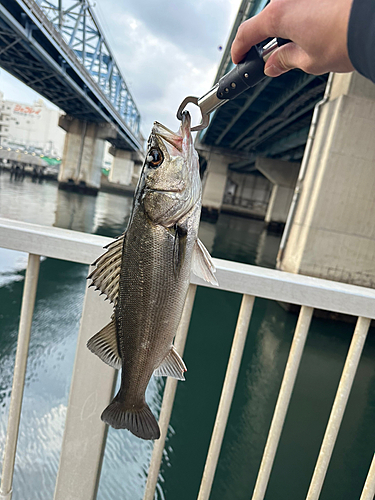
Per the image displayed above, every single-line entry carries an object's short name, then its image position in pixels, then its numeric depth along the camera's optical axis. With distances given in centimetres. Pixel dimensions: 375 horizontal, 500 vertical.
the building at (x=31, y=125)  10338
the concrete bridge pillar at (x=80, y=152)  3978
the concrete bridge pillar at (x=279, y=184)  3200
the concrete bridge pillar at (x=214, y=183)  3803
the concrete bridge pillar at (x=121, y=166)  5812
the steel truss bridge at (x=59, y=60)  1788
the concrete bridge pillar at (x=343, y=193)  936
